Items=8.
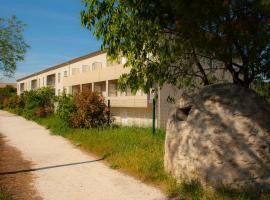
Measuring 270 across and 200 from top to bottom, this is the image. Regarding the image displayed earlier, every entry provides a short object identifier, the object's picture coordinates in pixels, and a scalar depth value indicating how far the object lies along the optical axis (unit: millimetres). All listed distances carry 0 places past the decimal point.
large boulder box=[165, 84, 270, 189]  6840
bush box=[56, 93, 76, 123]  20609
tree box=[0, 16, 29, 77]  42219
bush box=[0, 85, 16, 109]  60862
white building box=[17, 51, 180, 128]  22094
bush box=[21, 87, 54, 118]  33544
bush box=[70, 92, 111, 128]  19484
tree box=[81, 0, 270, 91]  6750
